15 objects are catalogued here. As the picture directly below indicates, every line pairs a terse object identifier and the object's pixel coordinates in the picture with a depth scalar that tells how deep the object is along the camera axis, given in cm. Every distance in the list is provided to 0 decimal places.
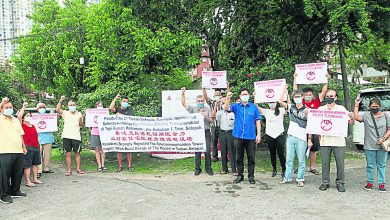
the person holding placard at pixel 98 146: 915
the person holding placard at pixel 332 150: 682
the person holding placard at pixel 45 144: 898
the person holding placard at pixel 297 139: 714
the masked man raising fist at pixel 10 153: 663
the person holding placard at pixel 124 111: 908
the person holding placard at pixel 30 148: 772
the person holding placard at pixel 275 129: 769
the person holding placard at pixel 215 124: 873
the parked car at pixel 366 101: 1037
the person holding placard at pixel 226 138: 823
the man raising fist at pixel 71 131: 877
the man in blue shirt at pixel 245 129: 739
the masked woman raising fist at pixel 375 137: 672
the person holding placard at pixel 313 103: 748
